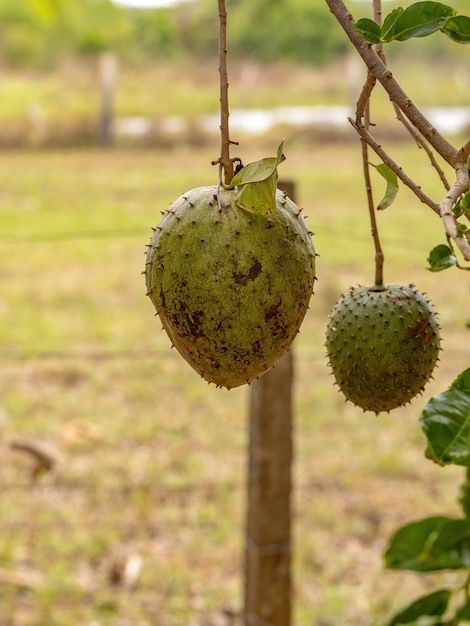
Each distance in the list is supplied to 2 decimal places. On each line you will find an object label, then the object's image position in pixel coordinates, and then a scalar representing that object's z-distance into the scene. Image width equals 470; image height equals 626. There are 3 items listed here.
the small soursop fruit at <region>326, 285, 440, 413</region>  1.94
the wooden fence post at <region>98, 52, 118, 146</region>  21.32
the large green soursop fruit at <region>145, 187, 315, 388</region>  1.78
